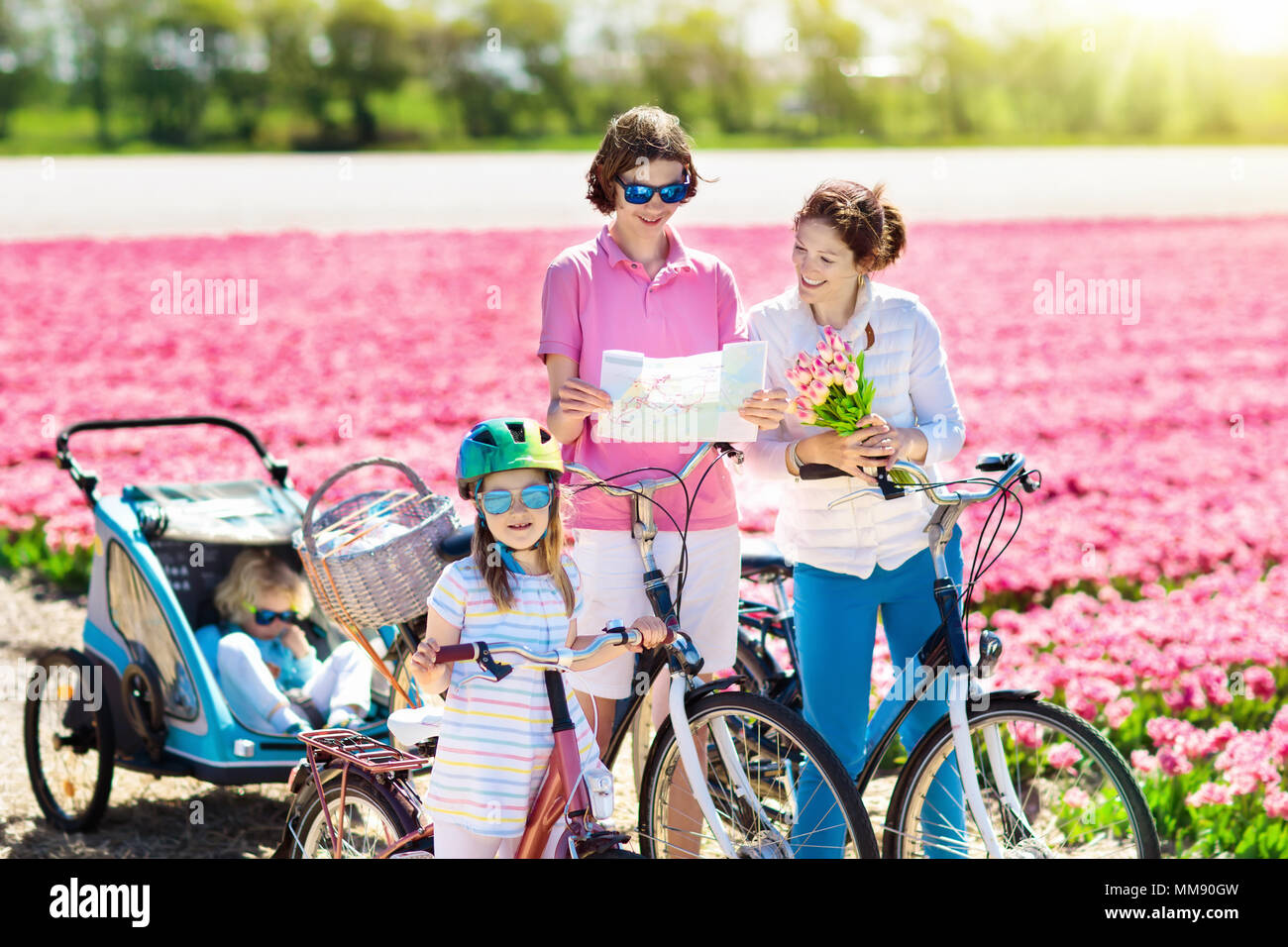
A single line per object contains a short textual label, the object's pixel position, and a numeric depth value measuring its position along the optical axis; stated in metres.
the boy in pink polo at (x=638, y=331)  3.34
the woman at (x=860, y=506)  3.32
